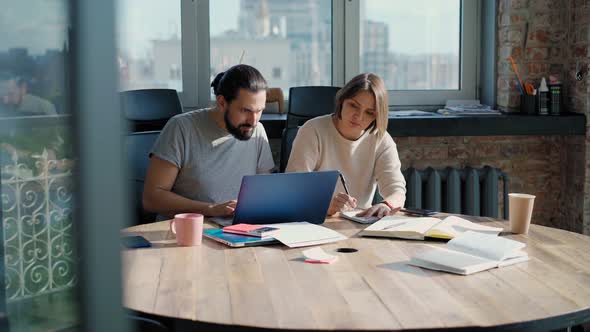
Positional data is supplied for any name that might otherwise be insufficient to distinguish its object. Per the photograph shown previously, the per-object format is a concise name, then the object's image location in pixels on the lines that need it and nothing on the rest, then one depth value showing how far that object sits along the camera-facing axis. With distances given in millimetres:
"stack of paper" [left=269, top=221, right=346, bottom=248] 1881
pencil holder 3711
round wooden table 1297
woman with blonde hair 2639
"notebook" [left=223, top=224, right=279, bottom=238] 1914
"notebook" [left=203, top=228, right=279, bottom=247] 1864
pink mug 1849
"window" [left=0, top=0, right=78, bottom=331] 409
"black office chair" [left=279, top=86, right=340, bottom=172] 3162
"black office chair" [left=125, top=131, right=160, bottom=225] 2604
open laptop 1993
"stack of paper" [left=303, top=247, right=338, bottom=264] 1709
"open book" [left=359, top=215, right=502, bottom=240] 1965
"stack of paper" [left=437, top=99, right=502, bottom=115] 3727
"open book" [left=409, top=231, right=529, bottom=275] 1626
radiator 3684
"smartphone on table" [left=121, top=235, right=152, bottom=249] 1837
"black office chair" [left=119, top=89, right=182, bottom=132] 3002
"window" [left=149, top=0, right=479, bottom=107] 3652
